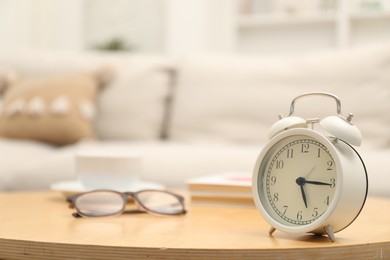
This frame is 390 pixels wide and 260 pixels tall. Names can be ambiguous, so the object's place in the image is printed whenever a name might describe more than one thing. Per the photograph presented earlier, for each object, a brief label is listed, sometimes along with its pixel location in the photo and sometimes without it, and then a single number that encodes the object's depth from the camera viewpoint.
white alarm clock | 0.87
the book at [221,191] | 1.13
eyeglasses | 1.04
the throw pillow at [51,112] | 2.02
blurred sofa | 1.66
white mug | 1.14
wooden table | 0.83
